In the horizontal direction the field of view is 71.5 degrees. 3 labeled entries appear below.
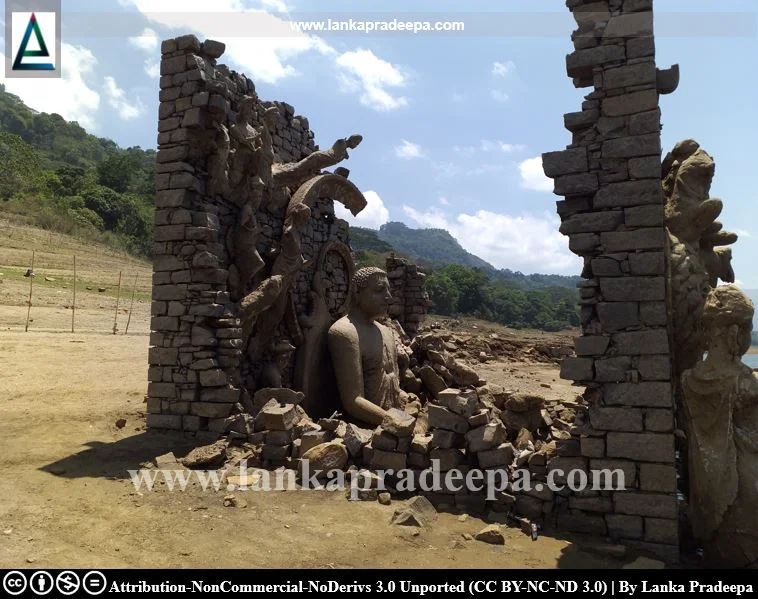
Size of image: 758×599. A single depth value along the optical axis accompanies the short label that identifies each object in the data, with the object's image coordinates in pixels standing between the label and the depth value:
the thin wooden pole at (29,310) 14.19
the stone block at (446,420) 5.72
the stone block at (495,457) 5.55
